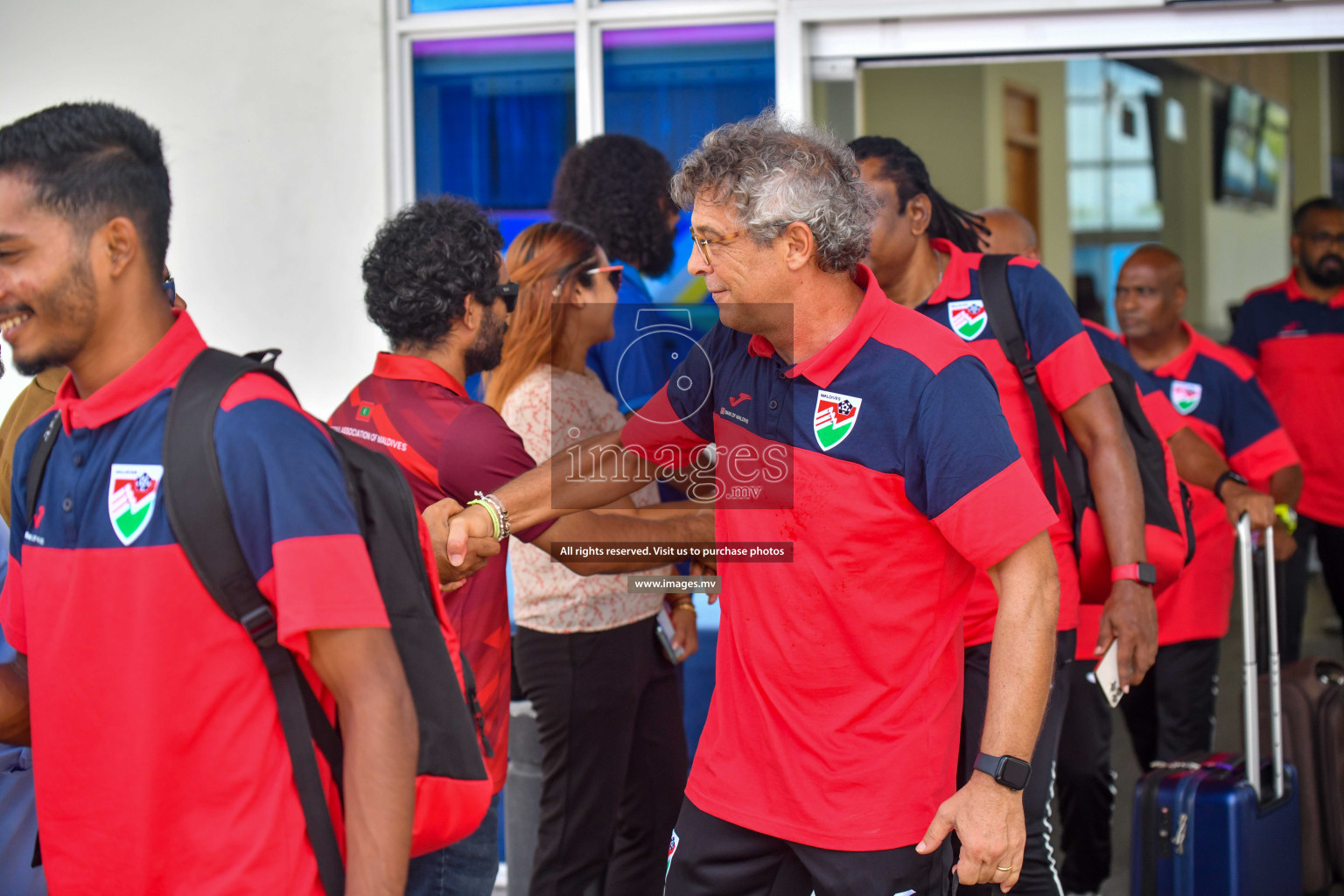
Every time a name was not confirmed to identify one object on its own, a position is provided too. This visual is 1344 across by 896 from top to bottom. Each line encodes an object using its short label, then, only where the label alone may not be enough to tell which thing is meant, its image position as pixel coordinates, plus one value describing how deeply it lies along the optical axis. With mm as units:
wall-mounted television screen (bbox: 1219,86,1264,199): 14375
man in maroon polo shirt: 2270
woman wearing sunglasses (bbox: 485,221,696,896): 3043
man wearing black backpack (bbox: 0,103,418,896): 1372
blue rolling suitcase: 3352
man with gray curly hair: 1888
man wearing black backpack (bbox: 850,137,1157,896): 2773
